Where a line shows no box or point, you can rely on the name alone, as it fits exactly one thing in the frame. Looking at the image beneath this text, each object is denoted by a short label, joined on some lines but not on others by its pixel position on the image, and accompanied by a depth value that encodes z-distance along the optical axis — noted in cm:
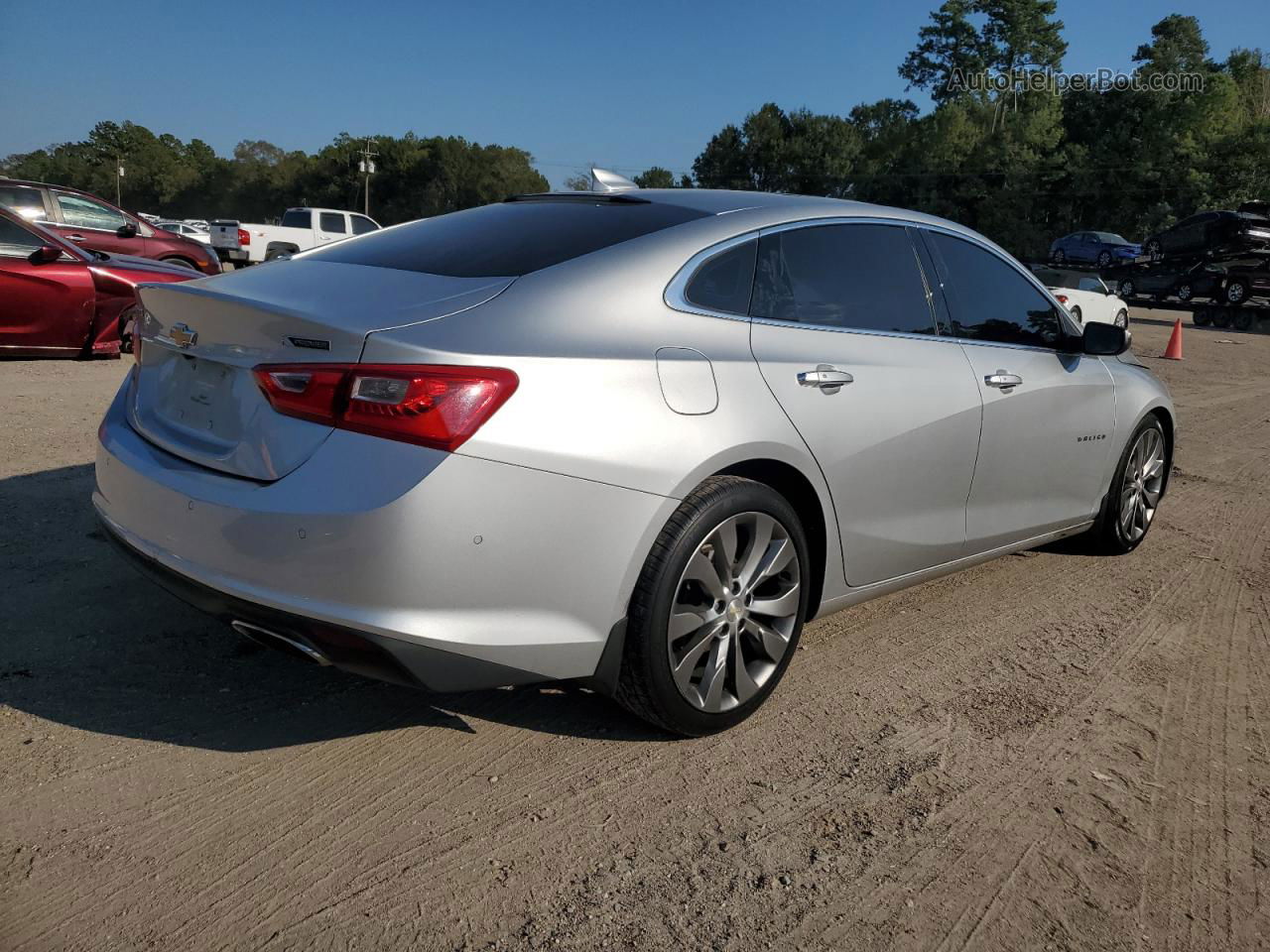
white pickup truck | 2667
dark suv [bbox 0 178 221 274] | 1334
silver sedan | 248
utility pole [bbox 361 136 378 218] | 7019
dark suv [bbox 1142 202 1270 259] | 2838
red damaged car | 869
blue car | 3869
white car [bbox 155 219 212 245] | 4668
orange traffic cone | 1759
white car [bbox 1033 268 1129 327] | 1744
